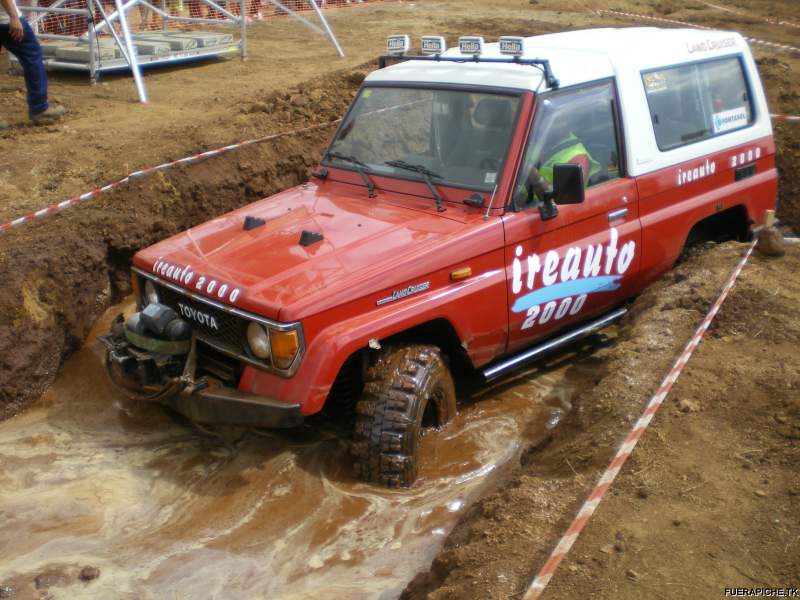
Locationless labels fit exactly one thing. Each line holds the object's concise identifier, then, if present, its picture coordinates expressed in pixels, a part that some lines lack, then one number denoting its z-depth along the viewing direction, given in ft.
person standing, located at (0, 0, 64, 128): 27.37
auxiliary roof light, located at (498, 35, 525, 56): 17.93
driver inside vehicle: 17.15
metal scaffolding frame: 32.89
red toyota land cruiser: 15.24
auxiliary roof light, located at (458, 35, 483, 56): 18.70
